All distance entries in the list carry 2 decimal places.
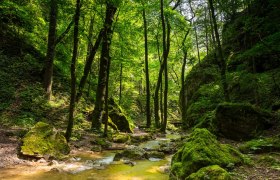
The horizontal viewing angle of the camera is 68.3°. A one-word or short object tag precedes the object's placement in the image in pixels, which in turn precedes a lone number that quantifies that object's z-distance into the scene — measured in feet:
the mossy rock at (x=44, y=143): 23.03
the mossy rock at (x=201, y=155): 16.10
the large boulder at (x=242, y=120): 26.63
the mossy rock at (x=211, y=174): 13.63
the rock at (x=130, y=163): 22.82
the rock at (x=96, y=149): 29.19
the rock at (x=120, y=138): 35.54
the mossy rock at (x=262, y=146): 20.03
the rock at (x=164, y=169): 19.90
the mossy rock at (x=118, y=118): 47.29
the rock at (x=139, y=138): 37.58
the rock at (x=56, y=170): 19.66
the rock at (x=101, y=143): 31.52
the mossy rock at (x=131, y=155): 25.02
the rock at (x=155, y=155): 25.96
